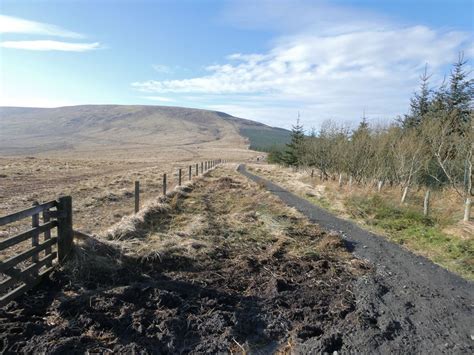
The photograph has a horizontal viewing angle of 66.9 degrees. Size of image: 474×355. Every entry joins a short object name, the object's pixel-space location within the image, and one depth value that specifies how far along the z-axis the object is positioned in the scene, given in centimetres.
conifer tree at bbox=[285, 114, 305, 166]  3947
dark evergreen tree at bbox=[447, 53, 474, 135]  2228
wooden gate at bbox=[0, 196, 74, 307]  500
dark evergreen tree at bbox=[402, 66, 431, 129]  2645
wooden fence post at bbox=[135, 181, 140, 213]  1050
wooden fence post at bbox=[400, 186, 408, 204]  1821
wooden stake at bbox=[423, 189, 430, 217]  1340
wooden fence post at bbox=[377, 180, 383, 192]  2166
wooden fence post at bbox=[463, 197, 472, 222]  1214
